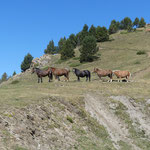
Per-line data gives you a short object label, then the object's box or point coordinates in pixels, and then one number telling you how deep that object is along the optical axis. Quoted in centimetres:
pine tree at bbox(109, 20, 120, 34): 13550
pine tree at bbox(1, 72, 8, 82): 17662
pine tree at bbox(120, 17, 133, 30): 15712
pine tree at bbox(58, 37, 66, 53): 13532
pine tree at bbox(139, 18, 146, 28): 15588
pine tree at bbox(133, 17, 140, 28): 16075
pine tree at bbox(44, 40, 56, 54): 14138
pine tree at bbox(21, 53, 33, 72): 12634
